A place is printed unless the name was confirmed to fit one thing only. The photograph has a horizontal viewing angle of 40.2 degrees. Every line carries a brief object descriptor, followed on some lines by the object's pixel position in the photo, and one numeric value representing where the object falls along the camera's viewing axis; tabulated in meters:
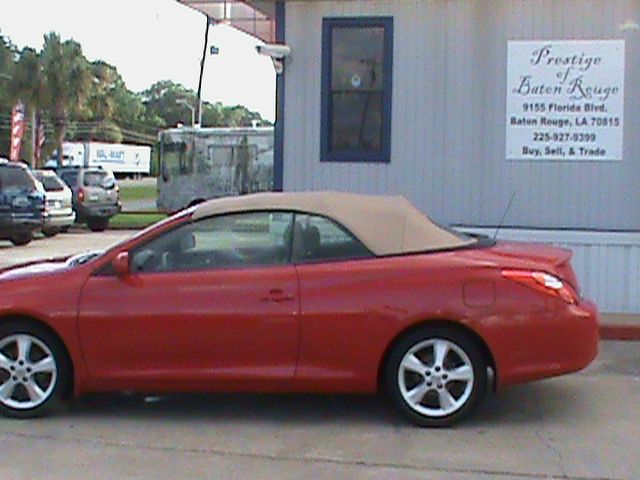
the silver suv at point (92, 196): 24.53
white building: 9.52
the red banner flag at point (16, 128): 39.97
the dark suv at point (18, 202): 18.67
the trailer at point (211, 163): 24.12
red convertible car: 5.82
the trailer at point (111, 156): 61.72
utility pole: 39.82
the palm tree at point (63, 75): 43.06
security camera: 9.75
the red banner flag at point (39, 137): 46.21
